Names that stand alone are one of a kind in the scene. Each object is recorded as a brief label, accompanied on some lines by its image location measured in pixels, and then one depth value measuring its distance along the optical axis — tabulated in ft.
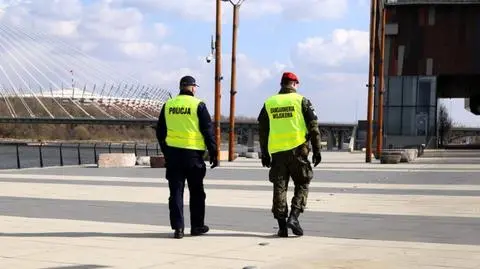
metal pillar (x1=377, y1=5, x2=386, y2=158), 126.86
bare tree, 303.89
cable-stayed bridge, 303.07
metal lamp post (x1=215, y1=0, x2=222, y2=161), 96.17
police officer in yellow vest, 29.68
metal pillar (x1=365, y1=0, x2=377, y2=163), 112.68
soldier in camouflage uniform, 29.12
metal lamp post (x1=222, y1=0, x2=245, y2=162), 107.65
